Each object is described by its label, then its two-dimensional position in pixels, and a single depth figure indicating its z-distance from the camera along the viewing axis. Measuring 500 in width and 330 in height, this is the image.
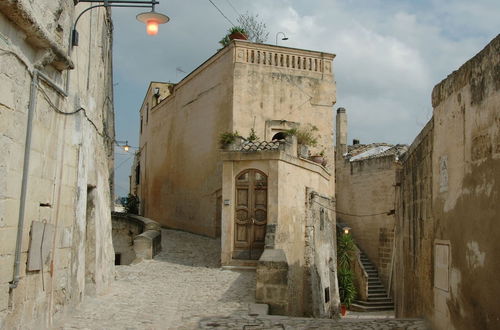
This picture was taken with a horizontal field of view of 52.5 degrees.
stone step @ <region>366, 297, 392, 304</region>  21.73
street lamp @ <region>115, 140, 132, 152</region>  24.16
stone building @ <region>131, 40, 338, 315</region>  12.67
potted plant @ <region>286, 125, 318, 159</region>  14.55
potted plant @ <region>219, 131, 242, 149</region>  13.12
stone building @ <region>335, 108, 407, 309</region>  23.33
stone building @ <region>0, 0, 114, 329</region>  4.95
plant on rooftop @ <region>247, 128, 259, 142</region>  14.31
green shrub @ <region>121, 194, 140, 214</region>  26.27
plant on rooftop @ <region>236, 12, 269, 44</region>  20.47
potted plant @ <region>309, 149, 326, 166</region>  15.45
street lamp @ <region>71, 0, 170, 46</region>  7.20
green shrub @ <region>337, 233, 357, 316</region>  20.48
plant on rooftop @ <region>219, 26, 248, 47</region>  17.83
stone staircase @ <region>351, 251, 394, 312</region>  21.12
